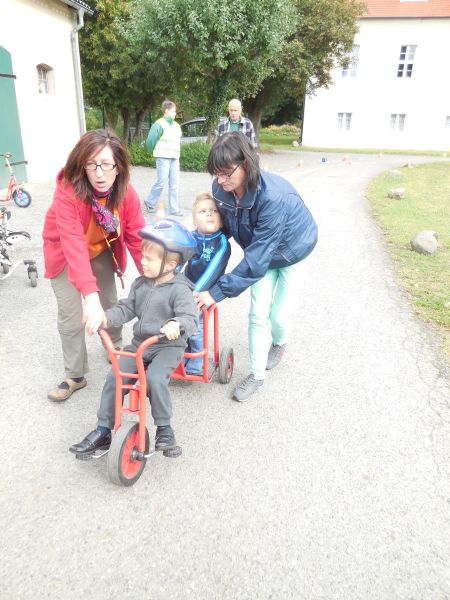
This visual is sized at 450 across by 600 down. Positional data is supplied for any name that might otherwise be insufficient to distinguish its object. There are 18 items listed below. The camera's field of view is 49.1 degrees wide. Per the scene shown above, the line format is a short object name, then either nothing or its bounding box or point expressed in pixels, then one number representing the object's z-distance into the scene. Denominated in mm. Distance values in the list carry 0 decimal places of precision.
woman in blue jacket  2805
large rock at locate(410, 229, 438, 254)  7352
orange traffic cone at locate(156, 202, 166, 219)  8656
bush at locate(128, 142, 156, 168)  17616
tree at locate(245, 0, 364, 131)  23641
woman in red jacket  2814
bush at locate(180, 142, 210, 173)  16469
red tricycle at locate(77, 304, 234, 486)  2523
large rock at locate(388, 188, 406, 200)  12344
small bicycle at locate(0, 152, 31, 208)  9734
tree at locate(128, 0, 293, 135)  14859
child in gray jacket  2717
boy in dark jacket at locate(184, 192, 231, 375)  3232
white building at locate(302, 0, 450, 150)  32781
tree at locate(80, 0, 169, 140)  19172
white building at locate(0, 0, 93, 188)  11555
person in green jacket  9016
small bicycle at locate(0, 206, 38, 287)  5645
